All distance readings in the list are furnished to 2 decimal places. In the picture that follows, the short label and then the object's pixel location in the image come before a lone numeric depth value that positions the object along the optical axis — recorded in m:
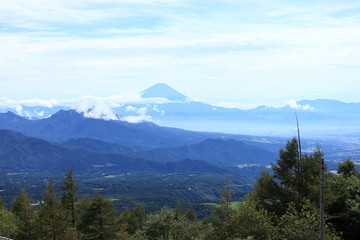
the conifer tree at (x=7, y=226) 46.62
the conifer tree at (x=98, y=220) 45.72
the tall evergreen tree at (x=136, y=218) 76.29
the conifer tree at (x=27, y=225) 42.69
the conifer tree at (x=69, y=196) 49.65
